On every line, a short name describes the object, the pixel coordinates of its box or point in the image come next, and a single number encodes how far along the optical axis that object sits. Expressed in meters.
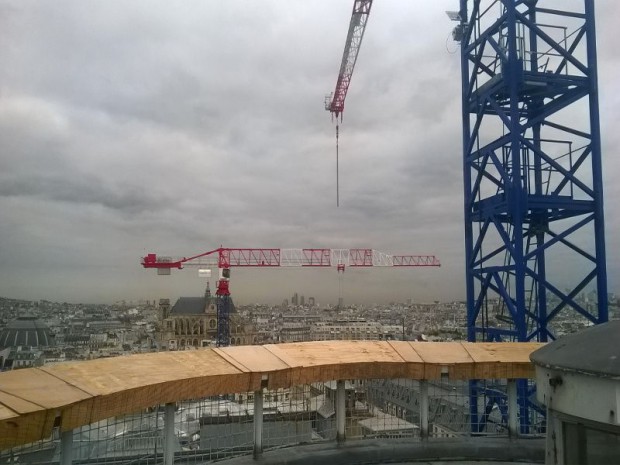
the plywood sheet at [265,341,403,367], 5.24
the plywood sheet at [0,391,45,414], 2.97
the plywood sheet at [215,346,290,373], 4.87
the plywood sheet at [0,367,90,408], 3.21
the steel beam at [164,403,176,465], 4.39
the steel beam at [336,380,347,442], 5.45
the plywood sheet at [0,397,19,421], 2.85
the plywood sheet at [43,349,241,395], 3.76
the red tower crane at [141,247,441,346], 66.50
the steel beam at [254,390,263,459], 5.02
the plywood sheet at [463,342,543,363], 5.65
